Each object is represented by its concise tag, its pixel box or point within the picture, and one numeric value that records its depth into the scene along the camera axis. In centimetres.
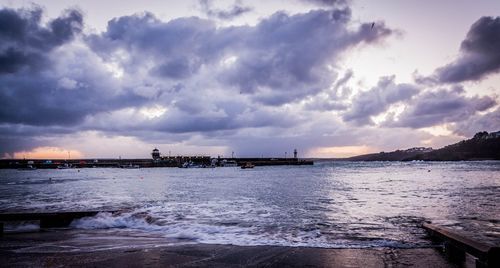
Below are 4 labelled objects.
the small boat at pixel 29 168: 18418
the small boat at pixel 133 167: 19362
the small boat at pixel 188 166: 19788
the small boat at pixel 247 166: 15935
